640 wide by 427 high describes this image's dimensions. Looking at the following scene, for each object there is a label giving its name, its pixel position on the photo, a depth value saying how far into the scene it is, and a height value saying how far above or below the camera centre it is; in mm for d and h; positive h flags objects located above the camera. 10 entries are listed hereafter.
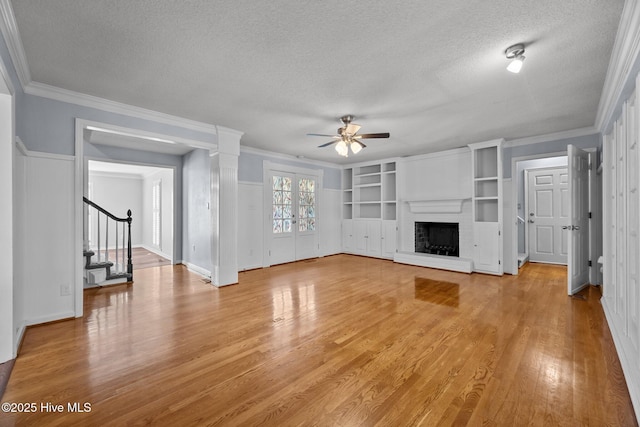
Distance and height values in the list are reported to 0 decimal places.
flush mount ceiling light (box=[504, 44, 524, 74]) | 2186 +1293
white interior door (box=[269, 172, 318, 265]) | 6180 -64
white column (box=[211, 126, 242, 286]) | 4406 +111
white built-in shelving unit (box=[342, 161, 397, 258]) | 6852 +152
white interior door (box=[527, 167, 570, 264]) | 6020 -10
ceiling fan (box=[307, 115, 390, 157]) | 3757 +1071
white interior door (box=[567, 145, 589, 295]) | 3758 -105
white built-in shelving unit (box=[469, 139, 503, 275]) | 5035 +156
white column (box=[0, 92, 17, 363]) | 2152 -103
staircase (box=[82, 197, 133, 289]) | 4344 -925
